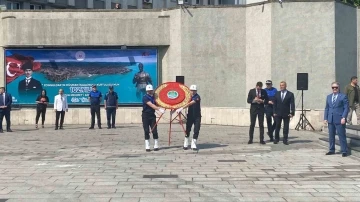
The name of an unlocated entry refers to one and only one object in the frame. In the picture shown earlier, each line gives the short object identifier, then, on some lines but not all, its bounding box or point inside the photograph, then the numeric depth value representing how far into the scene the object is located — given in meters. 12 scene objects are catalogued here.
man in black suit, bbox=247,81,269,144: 16.84
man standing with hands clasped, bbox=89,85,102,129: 24.06
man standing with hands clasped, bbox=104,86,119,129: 24.32
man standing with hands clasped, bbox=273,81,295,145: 16.84
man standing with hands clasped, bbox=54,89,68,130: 23.91
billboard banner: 28.69
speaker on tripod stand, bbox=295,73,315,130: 23.59
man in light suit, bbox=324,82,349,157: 13.98
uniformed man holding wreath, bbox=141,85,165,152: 15.01
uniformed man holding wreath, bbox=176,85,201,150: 15.29
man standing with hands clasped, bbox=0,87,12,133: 22.66
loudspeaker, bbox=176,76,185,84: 27.38
